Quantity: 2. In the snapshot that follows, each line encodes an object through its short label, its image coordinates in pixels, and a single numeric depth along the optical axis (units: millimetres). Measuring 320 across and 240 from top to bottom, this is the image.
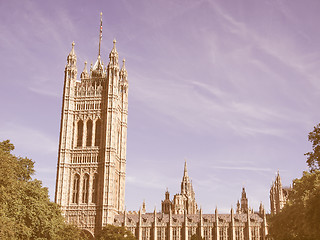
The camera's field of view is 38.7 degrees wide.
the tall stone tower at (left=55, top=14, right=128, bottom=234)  90750
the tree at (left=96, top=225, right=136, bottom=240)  74181
